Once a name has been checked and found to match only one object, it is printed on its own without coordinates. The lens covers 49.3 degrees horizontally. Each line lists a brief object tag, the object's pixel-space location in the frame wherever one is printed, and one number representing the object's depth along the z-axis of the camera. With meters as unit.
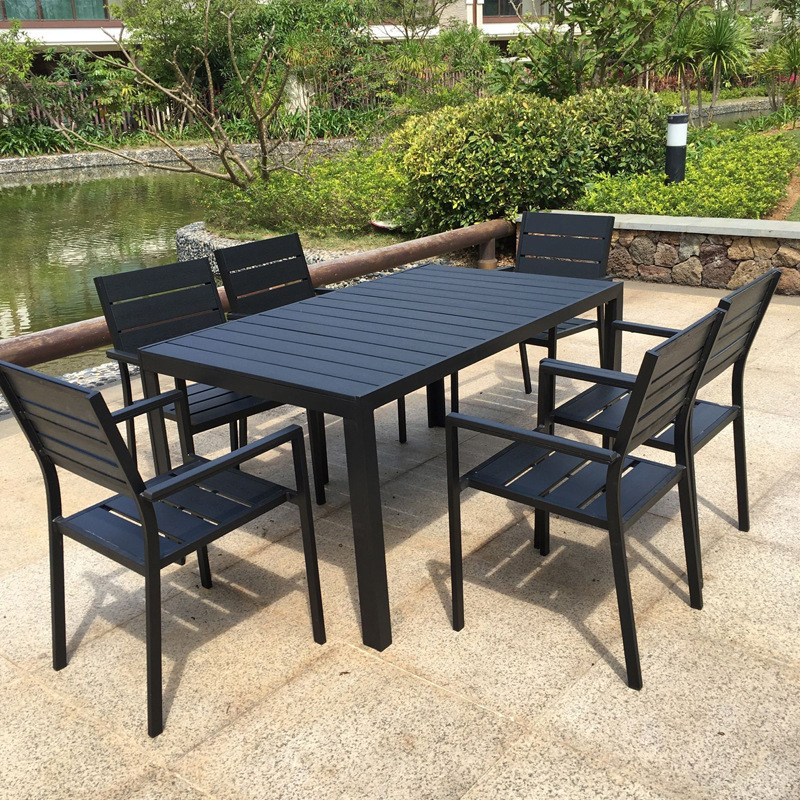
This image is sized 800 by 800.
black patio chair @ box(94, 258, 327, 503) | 3.47
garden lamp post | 7.79
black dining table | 2.48
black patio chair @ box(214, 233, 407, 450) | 4.12
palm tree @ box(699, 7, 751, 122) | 13.35
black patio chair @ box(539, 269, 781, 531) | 2.71
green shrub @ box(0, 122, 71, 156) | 21.70
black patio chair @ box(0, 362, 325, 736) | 2.15
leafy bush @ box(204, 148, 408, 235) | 8.86
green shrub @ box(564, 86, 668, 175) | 8.53
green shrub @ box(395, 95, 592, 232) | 7.46
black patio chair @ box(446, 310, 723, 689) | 2.28
